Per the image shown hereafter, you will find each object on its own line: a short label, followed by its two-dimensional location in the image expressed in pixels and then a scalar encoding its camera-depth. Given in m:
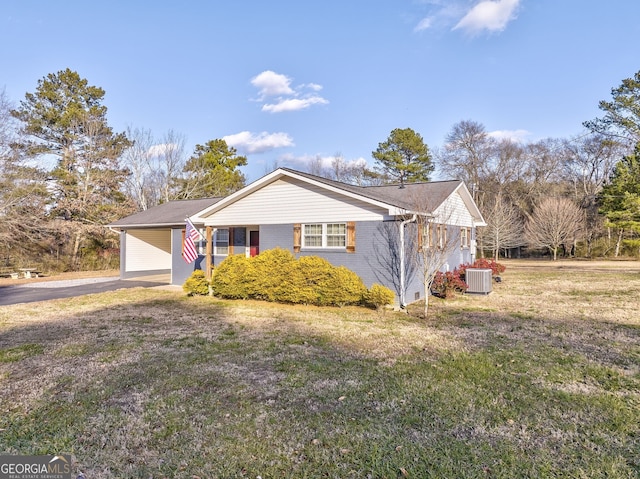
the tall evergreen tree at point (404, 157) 34.03
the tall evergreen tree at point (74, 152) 22.23
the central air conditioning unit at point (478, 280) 12.53
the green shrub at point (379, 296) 9.98
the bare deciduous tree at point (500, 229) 28.82
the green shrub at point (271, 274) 10.91
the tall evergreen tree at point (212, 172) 30.64
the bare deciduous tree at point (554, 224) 30.25
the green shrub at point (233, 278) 11.56
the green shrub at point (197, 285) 12.59
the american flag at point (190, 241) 13.31
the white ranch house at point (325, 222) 10.86
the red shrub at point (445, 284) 12.12
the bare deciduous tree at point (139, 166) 26.84
